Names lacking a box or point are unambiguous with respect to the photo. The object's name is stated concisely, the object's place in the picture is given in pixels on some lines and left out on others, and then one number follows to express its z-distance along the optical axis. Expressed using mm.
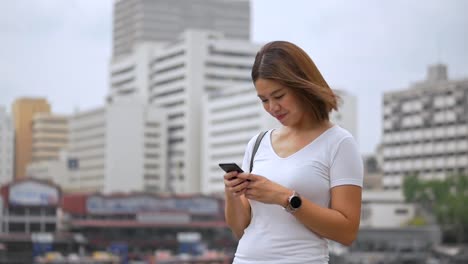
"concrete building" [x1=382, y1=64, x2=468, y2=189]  68875
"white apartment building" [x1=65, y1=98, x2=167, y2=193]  89938
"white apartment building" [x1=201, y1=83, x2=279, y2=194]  81938
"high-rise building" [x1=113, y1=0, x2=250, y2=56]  117688
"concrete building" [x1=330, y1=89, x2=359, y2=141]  76562
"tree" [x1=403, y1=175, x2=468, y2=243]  60938
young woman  2578
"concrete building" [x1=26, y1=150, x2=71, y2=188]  101500
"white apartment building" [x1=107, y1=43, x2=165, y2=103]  100500
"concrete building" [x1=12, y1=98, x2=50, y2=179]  119812
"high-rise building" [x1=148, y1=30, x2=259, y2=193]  89938
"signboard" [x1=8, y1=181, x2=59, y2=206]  60875
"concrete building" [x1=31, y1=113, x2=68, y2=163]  120000
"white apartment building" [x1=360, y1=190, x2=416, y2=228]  67500
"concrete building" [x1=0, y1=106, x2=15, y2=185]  108125
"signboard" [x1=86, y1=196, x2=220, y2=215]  65938
